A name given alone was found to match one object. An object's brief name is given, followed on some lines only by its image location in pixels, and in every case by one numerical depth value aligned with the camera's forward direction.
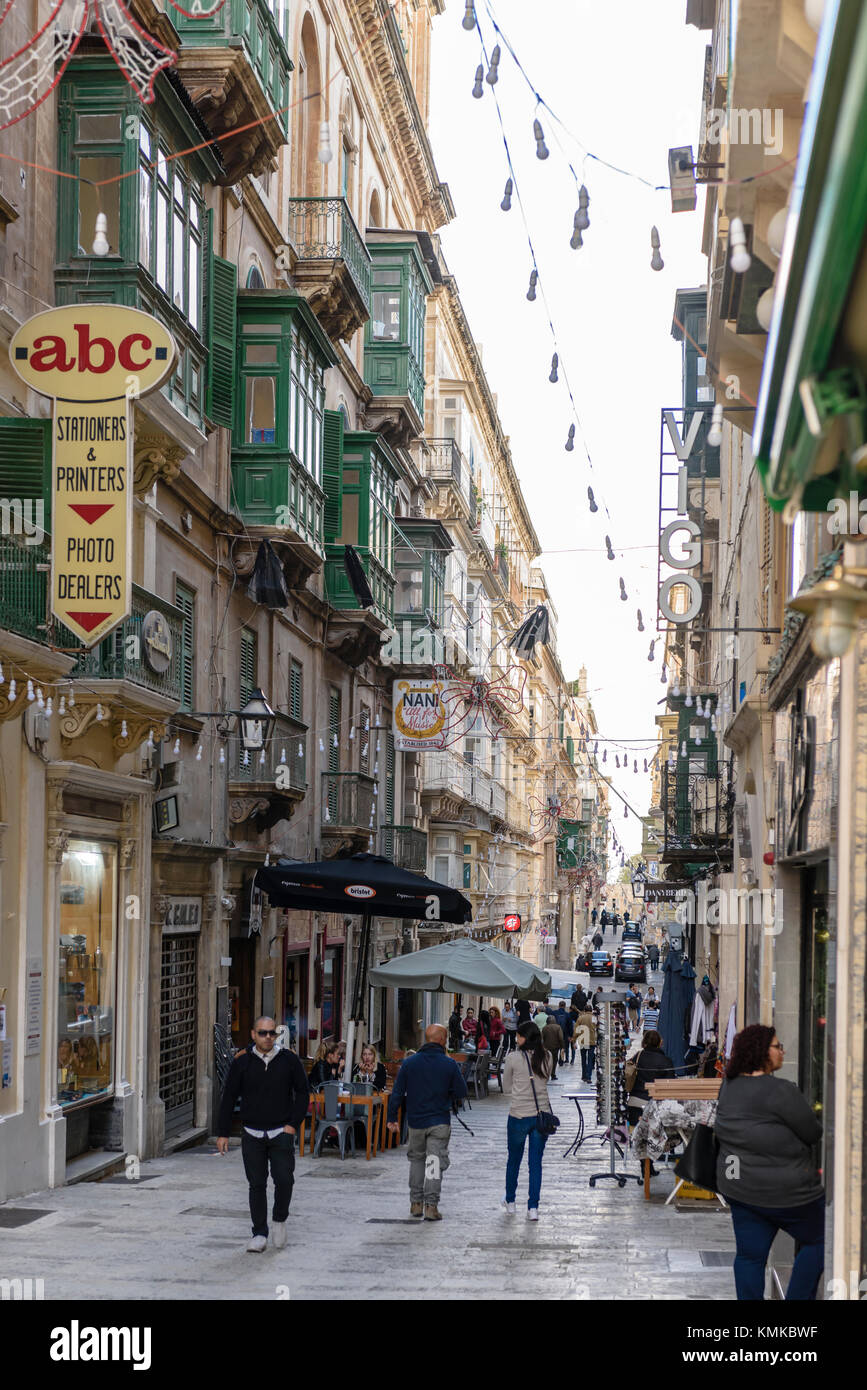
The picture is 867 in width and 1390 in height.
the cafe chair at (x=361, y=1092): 17.50
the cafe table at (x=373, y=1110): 17.06
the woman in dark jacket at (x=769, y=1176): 7.58
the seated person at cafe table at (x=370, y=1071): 19.09
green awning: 2.61
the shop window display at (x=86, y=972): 14.67
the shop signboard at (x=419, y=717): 31.94
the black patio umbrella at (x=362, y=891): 18.62
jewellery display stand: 16.23
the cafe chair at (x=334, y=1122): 17.02
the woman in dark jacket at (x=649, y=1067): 16.06
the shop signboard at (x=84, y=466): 12.72
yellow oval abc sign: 12.76
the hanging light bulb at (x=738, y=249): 6.91
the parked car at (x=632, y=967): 69.38
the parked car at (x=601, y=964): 77.75
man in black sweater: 10.69
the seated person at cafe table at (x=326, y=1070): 18.70
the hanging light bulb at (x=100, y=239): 10.53
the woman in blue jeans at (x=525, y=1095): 12.80
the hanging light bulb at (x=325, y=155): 9.19
